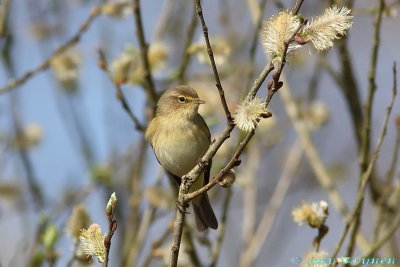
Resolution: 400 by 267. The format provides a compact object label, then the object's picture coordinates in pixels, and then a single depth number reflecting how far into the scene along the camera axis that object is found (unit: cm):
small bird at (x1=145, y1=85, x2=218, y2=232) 856
